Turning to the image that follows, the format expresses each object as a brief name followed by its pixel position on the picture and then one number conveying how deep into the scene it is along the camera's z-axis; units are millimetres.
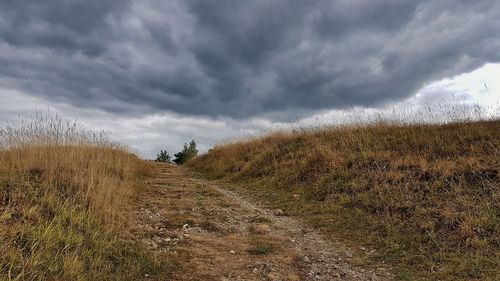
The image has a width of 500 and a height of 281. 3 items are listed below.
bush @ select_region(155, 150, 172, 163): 34047
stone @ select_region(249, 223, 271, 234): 6938
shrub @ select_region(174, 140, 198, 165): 33281
